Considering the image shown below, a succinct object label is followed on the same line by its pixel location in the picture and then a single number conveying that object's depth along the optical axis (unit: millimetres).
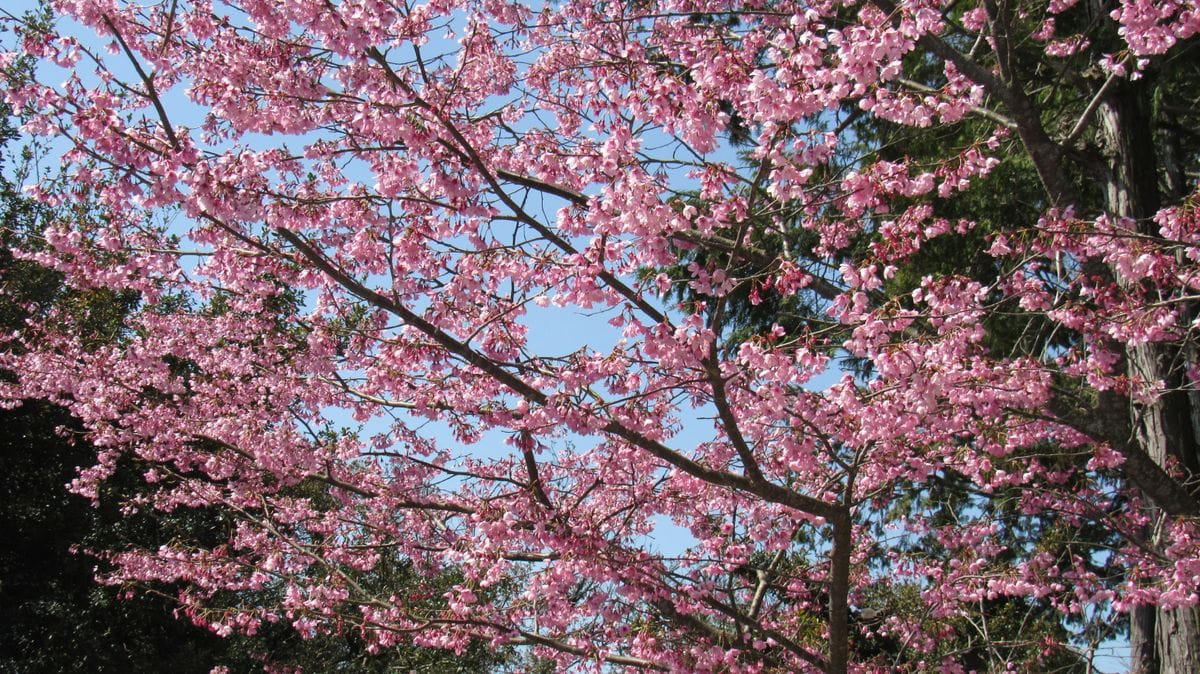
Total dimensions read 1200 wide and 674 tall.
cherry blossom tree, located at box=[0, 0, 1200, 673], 4109
